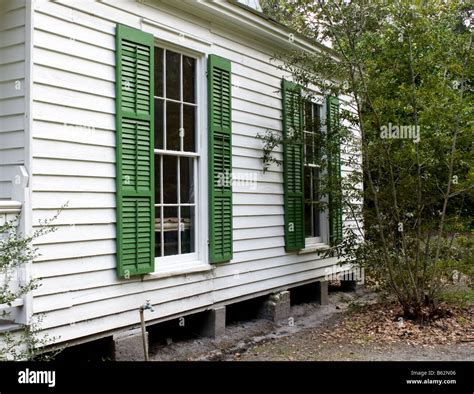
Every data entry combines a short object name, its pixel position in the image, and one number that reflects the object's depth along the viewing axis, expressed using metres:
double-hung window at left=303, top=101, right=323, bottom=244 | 8.51
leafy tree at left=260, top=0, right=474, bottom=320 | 6.79
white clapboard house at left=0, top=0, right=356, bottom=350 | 4.61
